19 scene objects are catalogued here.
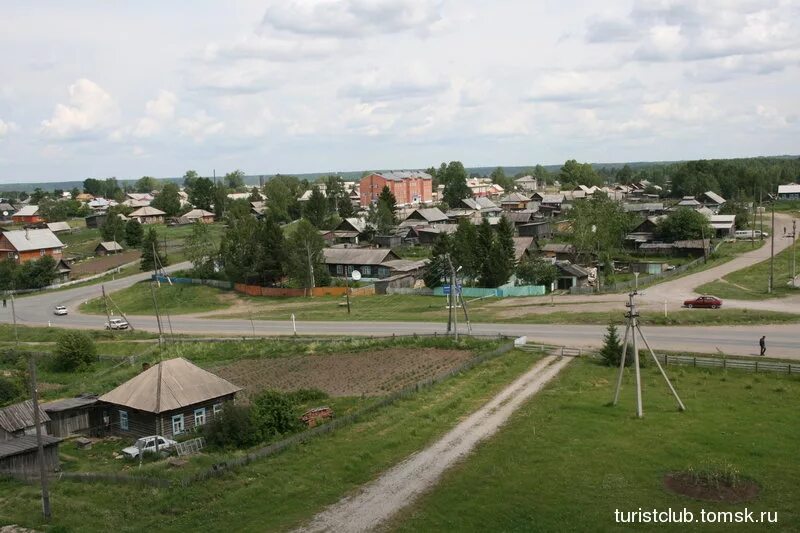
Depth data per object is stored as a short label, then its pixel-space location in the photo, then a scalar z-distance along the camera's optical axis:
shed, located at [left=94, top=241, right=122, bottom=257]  117.25
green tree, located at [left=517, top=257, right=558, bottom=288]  70.06
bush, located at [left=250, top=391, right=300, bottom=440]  30.88
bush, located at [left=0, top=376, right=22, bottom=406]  43.34
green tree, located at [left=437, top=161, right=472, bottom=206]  171.50
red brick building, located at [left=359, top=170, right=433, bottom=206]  166.62
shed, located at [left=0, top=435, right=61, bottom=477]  29.58
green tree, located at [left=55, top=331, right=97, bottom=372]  51.75
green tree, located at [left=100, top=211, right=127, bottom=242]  120.62
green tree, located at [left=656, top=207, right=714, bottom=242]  92.50
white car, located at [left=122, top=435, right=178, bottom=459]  30.75
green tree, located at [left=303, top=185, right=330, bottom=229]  125.31
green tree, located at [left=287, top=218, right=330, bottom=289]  75.12
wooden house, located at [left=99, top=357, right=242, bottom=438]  33.34
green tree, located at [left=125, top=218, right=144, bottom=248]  119.94
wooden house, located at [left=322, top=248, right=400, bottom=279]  82.56
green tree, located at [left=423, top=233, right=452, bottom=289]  70.00
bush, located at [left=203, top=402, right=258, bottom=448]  30.27
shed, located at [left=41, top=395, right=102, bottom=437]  35.34
